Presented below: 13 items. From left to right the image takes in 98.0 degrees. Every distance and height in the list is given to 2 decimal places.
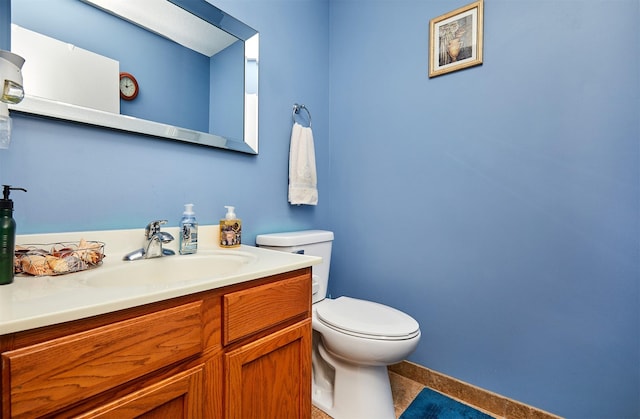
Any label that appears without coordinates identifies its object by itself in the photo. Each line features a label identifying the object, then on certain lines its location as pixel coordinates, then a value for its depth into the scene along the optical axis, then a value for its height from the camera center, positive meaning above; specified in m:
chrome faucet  0.88 -0.12
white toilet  1.03 -0.54
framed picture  1.25 +0.79
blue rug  1.19 -0.90
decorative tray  0.63 -0.13
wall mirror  0.81 +0.51
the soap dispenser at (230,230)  1.10 -0.10
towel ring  1.52 +0.54
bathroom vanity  0.42 -0.28
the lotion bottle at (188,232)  0.97 -0.10
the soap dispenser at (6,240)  0.55 -0.07
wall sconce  0.61 +0.26
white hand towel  1.46 +0.21
